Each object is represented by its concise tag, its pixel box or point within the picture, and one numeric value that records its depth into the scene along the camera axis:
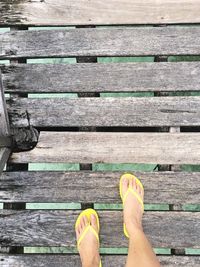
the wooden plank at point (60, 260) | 1.67
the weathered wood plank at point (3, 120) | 1.48
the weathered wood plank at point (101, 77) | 1.76
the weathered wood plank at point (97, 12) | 1.79
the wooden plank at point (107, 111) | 1.75
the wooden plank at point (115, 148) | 1.73
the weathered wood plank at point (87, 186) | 1.71
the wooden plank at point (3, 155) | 1.51
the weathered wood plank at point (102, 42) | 1.78
